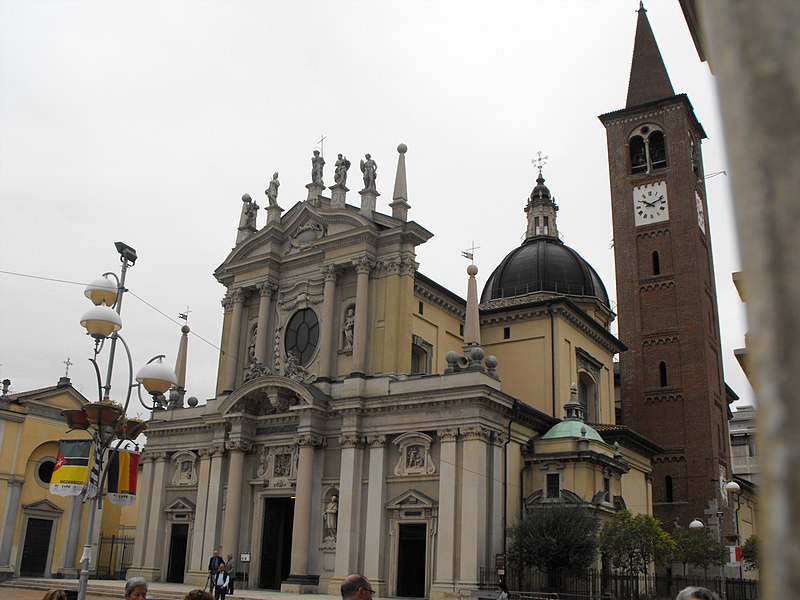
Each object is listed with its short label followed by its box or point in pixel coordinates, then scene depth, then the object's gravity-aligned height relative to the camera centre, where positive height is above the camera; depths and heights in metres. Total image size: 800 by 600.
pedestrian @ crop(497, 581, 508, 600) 22.69 -1.24
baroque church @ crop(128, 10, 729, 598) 28.38 +4.80
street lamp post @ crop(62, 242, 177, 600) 14.02 +2.76
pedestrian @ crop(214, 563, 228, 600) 24.21 -1.39
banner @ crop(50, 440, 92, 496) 14.14 +1.10
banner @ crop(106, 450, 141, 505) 14.99 +1.04
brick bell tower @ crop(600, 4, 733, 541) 41.81 +14.14
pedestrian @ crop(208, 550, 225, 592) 25.73 -0.82
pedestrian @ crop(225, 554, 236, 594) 28.60 -1.17
